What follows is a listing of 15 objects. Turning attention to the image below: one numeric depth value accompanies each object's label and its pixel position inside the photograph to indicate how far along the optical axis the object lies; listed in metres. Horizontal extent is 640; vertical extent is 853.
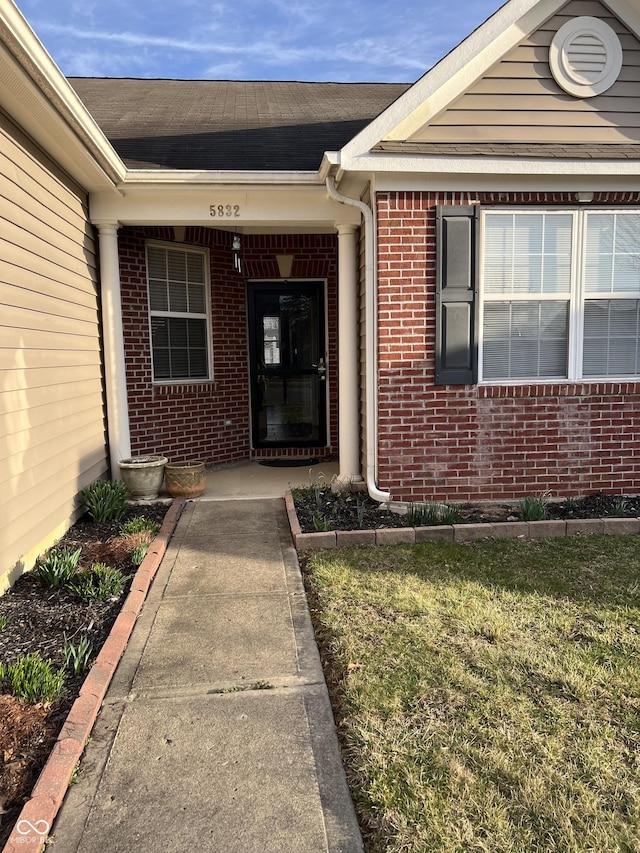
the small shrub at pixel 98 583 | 3.62
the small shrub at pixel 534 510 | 4.93
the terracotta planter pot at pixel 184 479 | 5.73
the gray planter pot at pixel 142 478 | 5.64
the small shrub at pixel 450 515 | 4.94
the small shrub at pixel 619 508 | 5.02
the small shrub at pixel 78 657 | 2.85
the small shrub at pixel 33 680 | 2.58
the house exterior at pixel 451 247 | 4.90
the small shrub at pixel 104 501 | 5.02
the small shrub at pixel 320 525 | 4.68
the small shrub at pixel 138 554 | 4.11
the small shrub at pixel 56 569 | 3.74
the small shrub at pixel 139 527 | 4.79
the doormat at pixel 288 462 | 7.43
